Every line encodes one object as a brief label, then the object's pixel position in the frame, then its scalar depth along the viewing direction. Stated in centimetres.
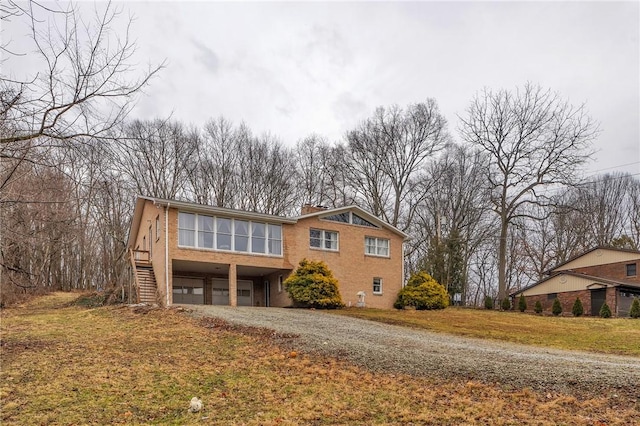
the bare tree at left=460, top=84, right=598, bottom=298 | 3136
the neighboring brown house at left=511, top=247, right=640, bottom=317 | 2780
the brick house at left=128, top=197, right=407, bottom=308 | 2144
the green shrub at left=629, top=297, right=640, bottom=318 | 2505
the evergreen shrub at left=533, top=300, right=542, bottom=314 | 3008
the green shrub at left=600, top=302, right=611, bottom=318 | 2553
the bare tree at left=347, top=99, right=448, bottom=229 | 3712
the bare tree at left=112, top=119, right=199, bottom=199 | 3575
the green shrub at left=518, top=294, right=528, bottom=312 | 3162
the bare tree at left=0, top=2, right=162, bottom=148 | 563
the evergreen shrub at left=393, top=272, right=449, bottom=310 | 2688
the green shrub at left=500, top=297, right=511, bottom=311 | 3206
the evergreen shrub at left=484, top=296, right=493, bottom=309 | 3278
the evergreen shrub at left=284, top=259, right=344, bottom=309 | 2280
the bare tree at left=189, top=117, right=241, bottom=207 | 3850
